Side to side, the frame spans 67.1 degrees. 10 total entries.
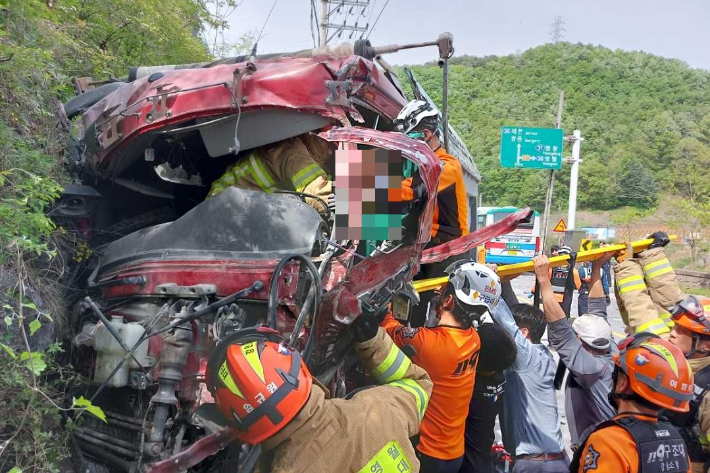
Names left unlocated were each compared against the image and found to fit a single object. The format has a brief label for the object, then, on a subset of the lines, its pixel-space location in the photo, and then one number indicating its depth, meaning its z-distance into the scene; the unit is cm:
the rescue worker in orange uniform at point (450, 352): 301
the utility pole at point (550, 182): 1602
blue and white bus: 2139
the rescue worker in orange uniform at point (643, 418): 218
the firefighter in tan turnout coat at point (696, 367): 273
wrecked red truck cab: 223
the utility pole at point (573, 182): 2088
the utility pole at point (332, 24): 1623
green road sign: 2102
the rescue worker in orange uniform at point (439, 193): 365
